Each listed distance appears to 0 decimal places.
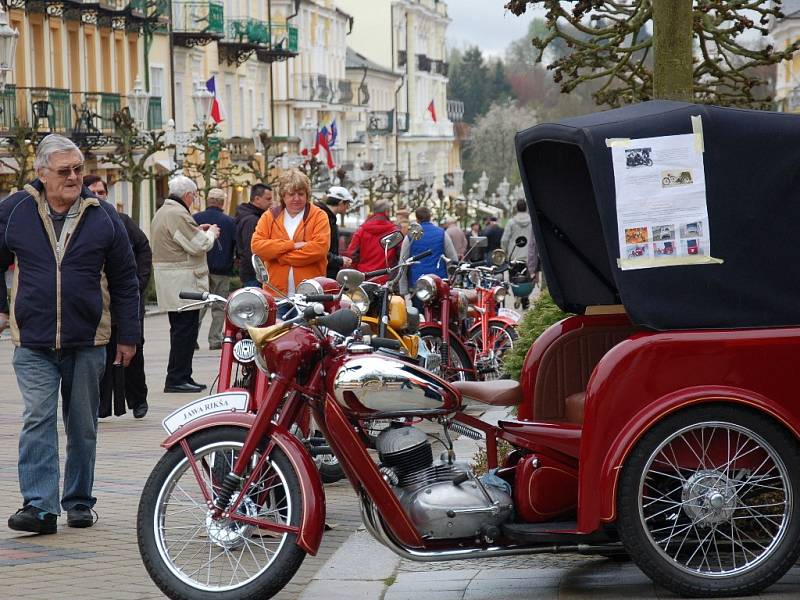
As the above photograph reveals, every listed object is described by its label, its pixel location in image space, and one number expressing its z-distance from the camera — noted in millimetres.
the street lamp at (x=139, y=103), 41312
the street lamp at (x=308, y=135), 52312
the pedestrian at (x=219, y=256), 19109
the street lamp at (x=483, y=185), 95350
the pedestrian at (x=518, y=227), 26219
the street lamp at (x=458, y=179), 116562
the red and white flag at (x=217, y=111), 52750
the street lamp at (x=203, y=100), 43344
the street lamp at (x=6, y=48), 27375
